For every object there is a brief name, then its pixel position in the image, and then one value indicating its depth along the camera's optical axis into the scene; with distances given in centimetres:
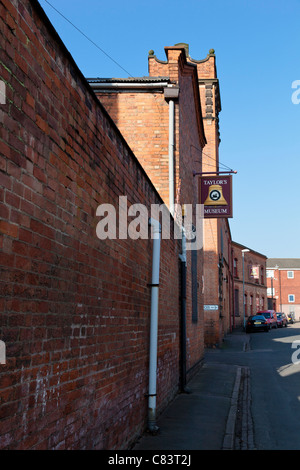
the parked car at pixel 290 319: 5792
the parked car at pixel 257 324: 3662
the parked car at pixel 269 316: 4074
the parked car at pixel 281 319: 4641
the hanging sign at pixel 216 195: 1323
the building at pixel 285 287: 7169
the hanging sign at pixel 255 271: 4629
